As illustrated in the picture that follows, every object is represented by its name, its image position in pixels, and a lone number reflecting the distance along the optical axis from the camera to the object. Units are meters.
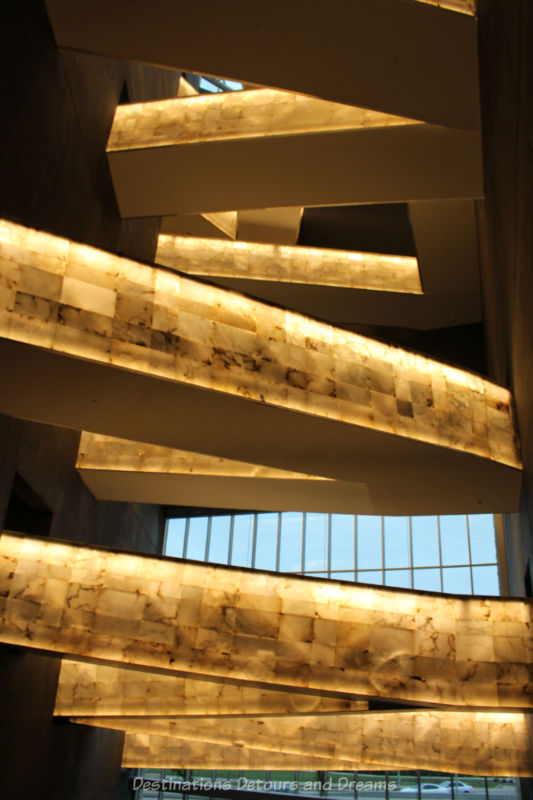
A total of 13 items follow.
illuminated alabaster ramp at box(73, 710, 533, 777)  14.84
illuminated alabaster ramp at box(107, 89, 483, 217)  13.52
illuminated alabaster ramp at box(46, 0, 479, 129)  10.48
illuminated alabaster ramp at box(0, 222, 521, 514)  9.43
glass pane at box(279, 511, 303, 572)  27.22
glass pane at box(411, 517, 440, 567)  26.19
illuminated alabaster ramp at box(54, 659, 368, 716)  12.88
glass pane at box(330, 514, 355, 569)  27.00
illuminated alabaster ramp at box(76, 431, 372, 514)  15.16
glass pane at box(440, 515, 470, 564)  25.94
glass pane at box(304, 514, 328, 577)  27.08
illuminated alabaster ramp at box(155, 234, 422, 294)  19.23
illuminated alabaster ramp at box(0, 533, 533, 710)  10.61
